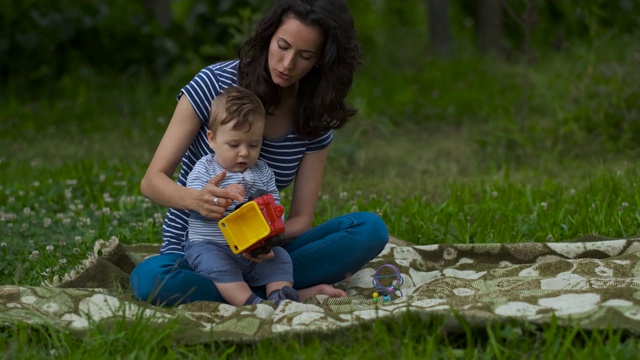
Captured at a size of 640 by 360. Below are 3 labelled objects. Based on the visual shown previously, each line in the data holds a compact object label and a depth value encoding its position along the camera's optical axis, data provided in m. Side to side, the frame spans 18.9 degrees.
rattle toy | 7.65
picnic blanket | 6.09
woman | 7.22
